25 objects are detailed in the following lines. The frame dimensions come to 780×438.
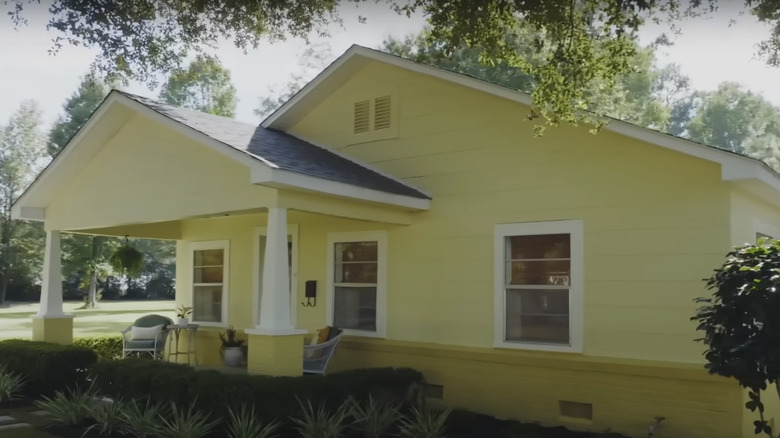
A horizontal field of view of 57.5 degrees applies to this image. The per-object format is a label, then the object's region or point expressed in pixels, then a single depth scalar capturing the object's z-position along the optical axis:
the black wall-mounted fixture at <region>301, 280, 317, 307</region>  10.97
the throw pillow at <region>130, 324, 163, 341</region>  12.87
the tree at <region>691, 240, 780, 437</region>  6.00
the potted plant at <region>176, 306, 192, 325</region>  13.13
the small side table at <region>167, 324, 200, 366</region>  12.19
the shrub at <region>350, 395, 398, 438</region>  7.89
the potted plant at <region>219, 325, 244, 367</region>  11.55
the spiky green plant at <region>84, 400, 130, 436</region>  8.14
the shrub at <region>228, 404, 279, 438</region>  7.20
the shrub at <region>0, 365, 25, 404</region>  10.19
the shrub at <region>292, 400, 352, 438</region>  7.34
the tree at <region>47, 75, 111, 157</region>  39.34
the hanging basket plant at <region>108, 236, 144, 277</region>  13.12
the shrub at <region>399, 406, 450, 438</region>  7.46
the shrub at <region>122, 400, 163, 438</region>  7.73
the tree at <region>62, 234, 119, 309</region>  40.47
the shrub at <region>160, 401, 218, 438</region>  7.33
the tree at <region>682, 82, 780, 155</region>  45.84
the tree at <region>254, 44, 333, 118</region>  33.44
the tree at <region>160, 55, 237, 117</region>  39.03
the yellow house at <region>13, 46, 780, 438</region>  7.94
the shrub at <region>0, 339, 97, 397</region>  10.31
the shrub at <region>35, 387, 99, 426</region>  8.59
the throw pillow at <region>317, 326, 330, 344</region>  10.21
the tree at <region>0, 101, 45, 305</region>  43.50
